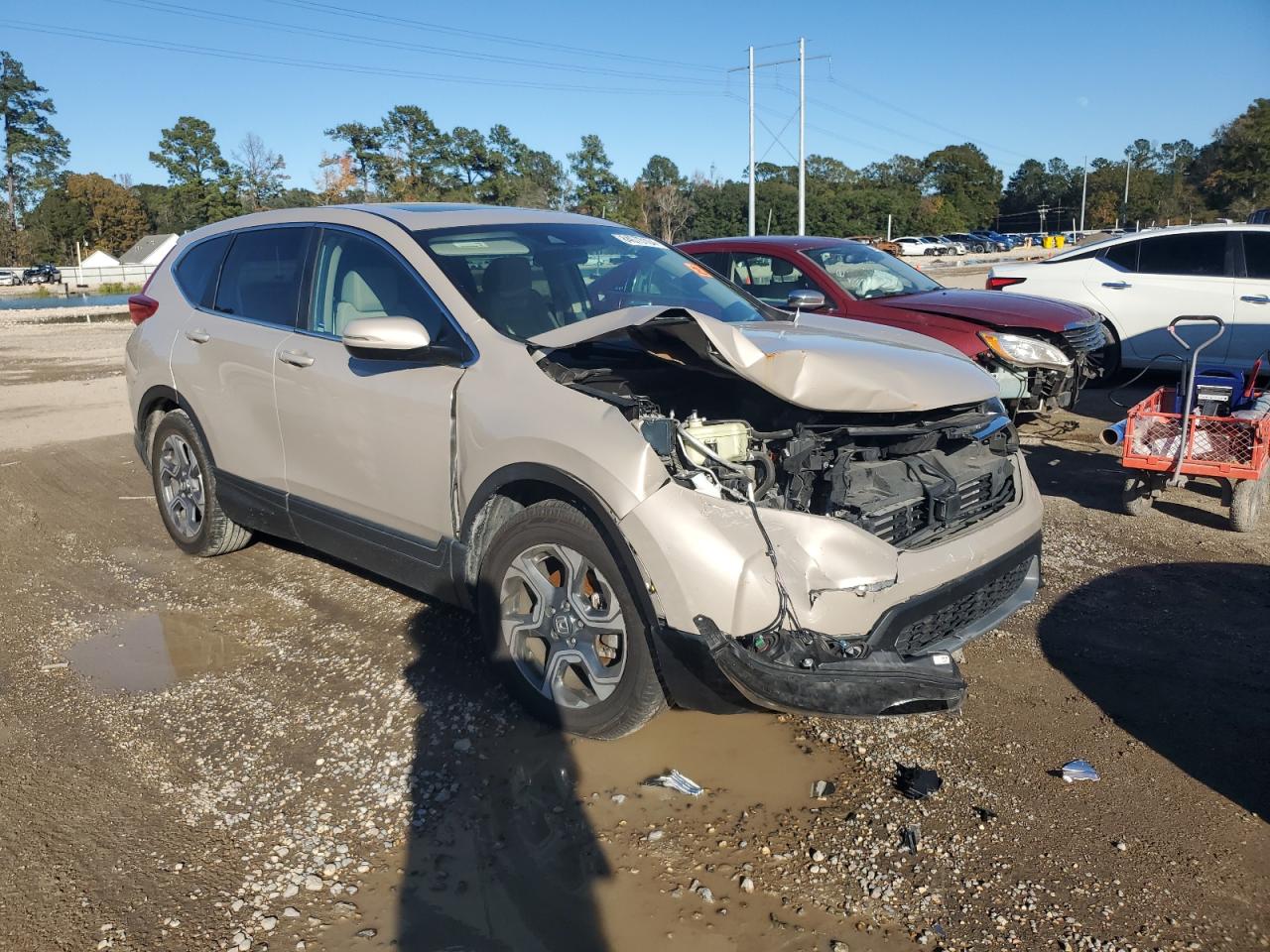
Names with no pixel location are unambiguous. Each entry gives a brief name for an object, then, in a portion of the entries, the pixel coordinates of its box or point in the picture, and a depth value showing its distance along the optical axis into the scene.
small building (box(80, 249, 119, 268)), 54.16
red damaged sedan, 7.47
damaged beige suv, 3.04
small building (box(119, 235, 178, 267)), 55.83
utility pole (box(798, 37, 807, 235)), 40.57
